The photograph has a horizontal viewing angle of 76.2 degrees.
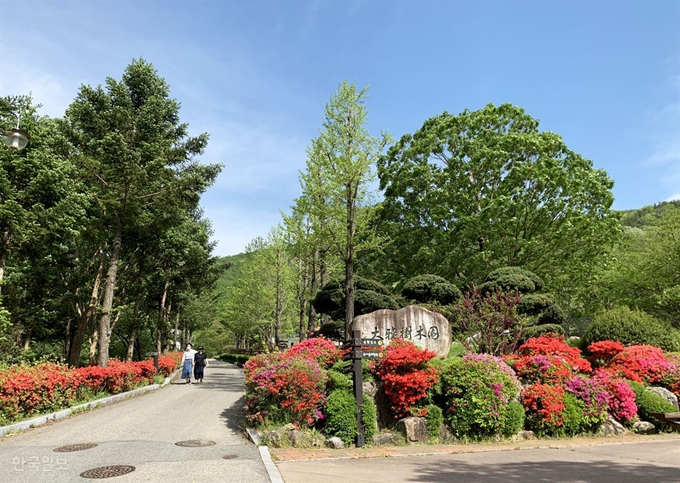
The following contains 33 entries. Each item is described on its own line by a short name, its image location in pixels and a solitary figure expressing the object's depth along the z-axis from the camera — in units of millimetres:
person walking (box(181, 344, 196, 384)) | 20766
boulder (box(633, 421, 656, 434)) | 10906
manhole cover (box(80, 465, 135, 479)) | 6176
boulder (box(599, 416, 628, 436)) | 10617
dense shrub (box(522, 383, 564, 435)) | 10008
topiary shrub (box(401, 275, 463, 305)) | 18078
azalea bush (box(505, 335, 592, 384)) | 10852
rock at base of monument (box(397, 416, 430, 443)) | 9266
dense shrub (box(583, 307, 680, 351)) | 15430
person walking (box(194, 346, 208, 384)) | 20719
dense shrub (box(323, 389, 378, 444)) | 8906
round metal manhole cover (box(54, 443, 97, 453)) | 7570
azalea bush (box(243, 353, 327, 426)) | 9070
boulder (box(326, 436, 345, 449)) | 8625
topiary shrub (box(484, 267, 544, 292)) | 17873
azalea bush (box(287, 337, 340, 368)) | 11531
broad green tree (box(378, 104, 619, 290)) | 21391
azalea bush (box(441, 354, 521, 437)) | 9469
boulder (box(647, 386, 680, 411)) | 11820
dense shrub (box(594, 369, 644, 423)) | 10914
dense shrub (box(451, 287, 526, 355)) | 15250
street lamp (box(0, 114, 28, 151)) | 8305
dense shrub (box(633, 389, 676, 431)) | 11117
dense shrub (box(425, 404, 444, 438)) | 9445
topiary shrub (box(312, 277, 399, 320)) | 18219
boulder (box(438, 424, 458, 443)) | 9484
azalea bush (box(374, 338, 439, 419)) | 9500
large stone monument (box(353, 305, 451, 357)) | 14000
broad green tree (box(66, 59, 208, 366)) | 17109
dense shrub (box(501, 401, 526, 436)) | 9641
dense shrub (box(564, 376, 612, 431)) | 10406
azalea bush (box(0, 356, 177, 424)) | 9219
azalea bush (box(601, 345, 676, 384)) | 12344
